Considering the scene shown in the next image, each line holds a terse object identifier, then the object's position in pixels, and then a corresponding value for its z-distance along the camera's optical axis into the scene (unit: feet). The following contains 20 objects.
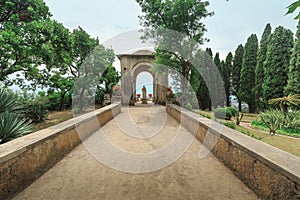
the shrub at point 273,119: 21.13
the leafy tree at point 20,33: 18.29
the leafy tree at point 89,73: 43.73
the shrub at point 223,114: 31.11
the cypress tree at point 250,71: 51.93
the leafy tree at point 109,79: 51.42
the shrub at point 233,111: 33.48
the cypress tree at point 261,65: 45.47
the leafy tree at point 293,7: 3.86
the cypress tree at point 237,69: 59.23
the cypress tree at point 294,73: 32.07
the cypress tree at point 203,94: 53.06
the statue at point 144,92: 57.95
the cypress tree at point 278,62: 38.22
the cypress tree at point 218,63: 55.98
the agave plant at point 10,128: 10.57
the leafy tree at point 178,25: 26.35
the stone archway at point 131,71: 49.60
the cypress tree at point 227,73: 59.93
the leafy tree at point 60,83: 33.79
